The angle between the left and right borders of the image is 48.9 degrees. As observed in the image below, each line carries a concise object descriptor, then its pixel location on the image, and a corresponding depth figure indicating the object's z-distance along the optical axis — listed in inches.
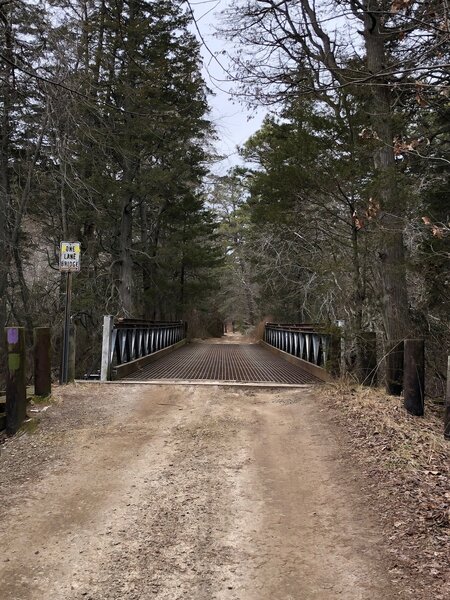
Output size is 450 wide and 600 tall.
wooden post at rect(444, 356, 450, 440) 181.0
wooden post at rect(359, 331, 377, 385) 282.8
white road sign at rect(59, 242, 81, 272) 312.0
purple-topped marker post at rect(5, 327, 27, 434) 203.3
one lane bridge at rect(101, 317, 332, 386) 334.2
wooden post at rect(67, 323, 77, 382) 307.6
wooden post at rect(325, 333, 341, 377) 307.8
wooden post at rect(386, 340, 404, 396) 249.4
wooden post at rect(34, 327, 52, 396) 247.8
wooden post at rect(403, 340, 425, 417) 212.8
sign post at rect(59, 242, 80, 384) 305.0
